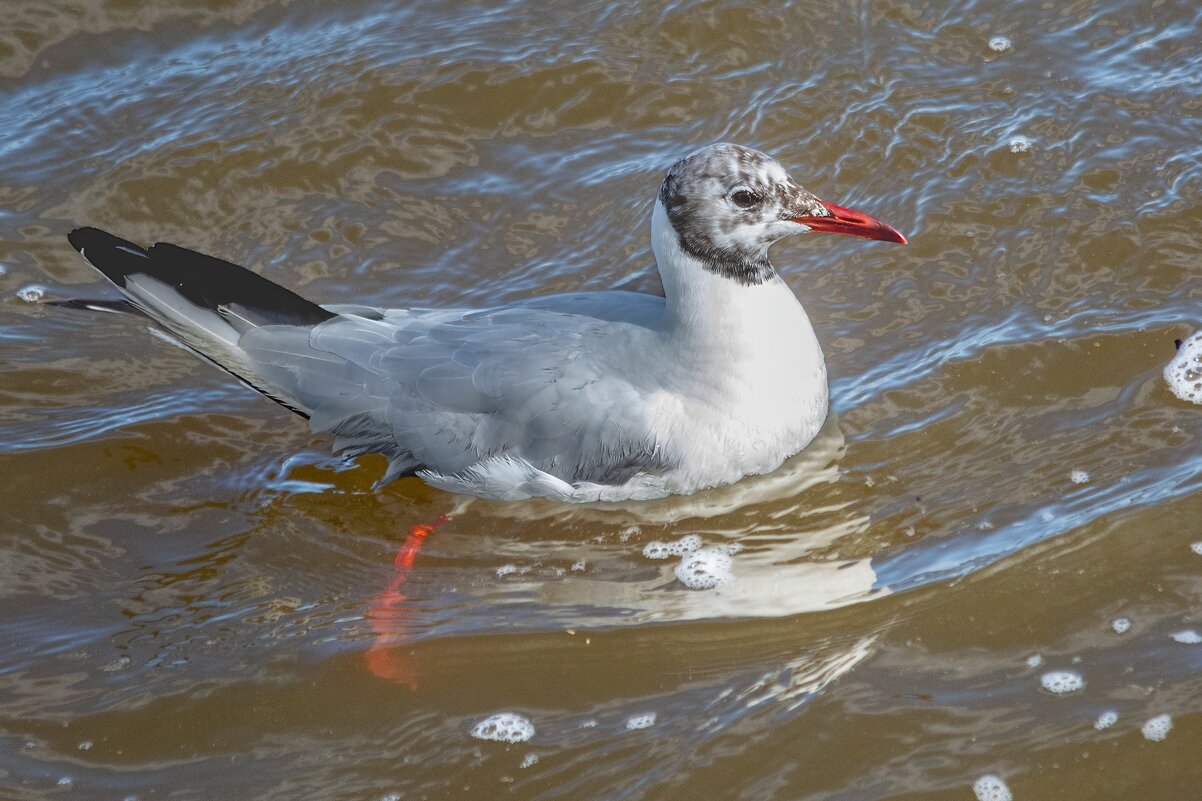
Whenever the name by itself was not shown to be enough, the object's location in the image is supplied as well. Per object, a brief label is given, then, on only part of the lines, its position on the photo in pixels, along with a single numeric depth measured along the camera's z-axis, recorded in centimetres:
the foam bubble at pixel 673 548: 934
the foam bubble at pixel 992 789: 714
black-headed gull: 933
